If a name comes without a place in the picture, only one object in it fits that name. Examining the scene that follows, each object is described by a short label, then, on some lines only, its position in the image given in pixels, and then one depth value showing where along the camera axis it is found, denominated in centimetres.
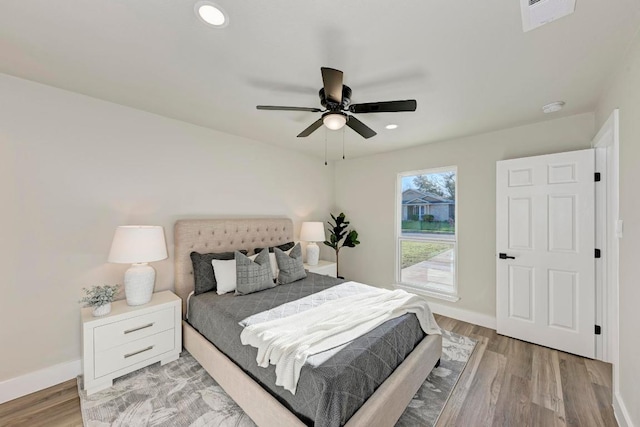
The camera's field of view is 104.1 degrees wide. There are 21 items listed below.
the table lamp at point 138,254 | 219
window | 374
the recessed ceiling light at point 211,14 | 131
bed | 147
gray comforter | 134
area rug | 176
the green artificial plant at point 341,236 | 454
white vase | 210
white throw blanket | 152
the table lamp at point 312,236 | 400
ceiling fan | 161
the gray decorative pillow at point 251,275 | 261
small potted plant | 210
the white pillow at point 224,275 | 264
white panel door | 260
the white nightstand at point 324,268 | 395
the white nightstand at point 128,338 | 202
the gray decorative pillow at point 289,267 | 303
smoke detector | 243
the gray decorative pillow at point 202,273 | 269
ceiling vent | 127
